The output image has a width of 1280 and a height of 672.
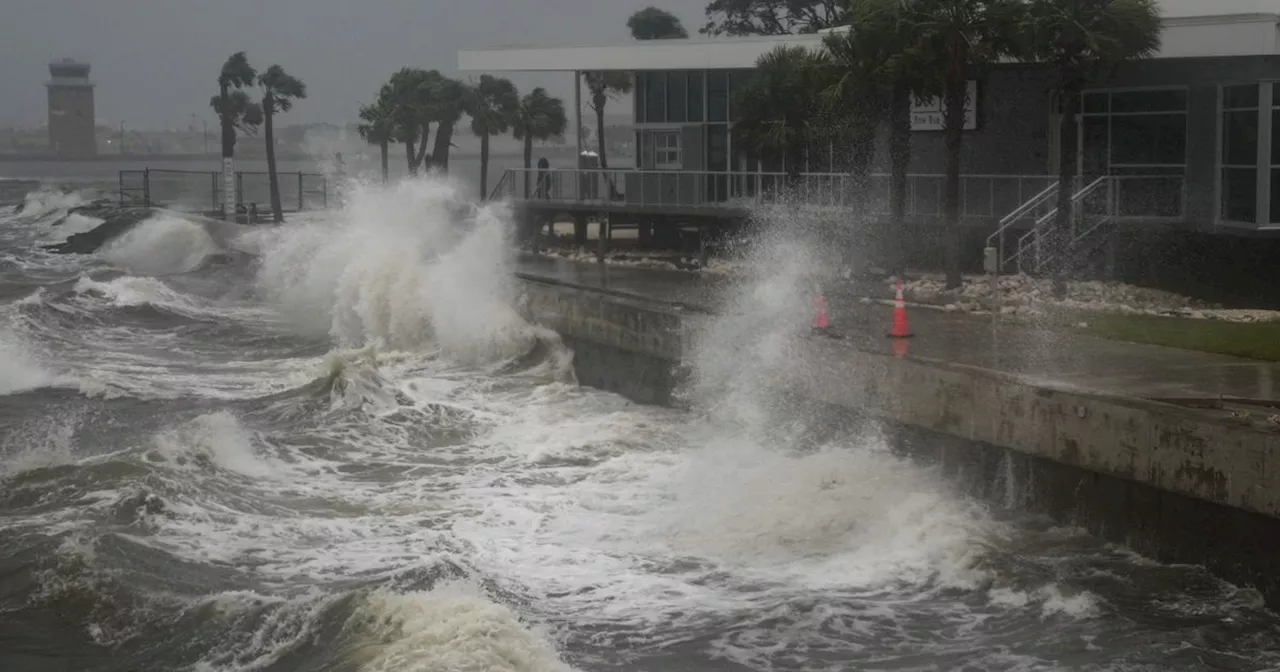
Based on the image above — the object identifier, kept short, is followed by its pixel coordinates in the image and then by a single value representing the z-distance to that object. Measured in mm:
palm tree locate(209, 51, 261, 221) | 58847
